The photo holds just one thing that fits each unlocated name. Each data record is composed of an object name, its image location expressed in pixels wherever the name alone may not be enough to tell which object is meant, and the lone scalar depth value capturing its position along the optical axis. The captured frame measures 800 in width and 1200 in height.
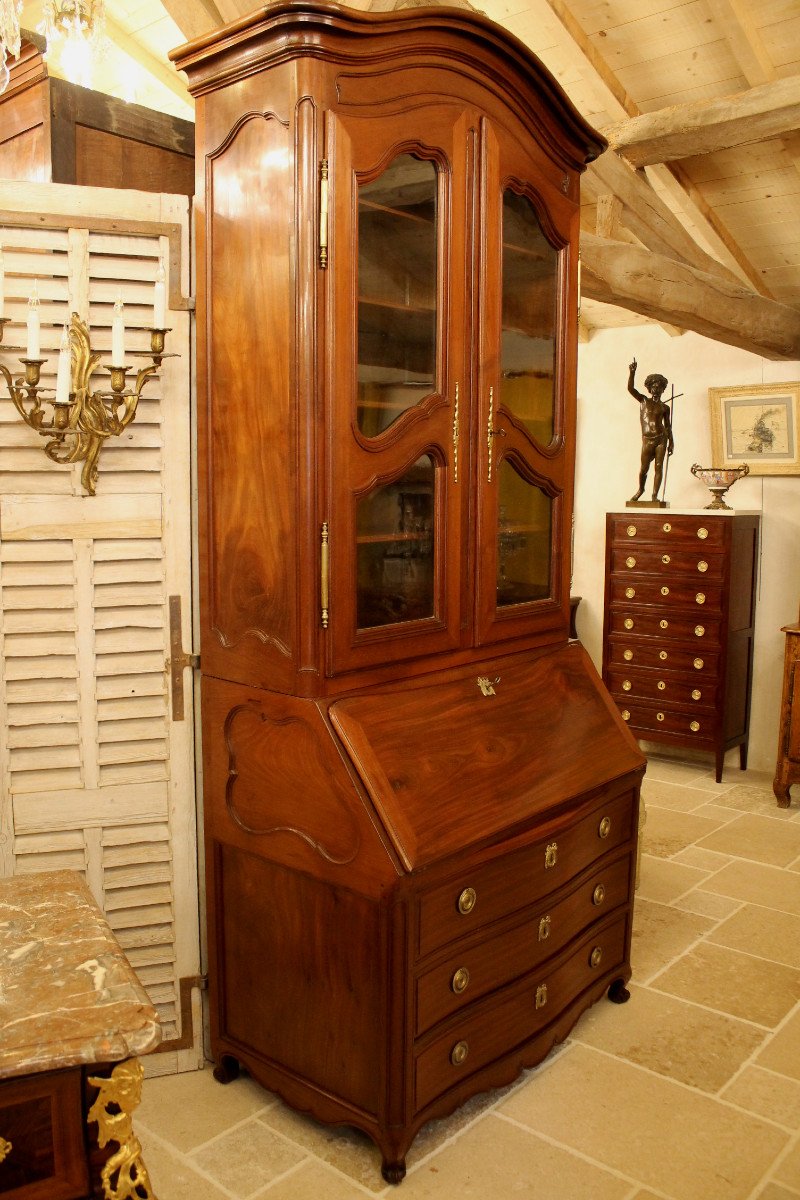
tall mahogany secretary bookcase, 1.93
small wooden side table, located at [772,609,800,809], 4.39
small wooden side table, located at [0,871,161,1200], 1.09
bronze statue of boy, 5.01
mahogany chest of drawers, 4.76
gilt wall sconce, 1.98
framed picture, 5.00
